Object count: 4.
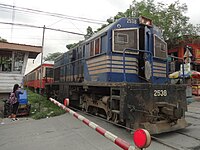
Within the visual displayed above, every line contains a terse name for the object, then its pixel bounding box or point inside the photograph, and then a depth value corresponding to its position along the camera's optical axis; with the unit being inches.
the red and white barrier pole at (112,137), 96.1
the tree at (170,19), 701.9
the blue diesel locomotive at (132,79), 192.4
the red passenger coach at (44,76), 640.9
